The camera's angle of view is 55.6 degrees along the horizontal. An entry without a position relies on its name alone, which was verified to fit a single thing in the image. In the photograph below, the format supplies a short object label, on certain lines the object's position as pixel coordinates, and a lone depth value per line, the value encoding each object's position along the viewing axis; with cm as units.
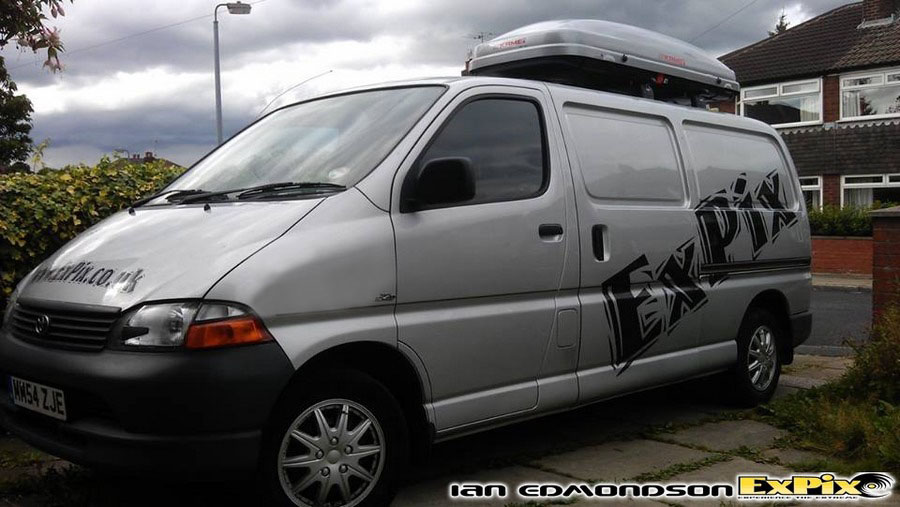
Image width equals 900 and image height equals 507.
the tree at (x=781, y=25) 5831
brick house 2414
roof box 556
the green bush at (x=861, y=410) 464
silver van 328
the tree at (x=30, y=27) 574
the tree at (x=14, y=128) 2855
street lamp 1881
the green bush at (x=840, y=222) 2153
